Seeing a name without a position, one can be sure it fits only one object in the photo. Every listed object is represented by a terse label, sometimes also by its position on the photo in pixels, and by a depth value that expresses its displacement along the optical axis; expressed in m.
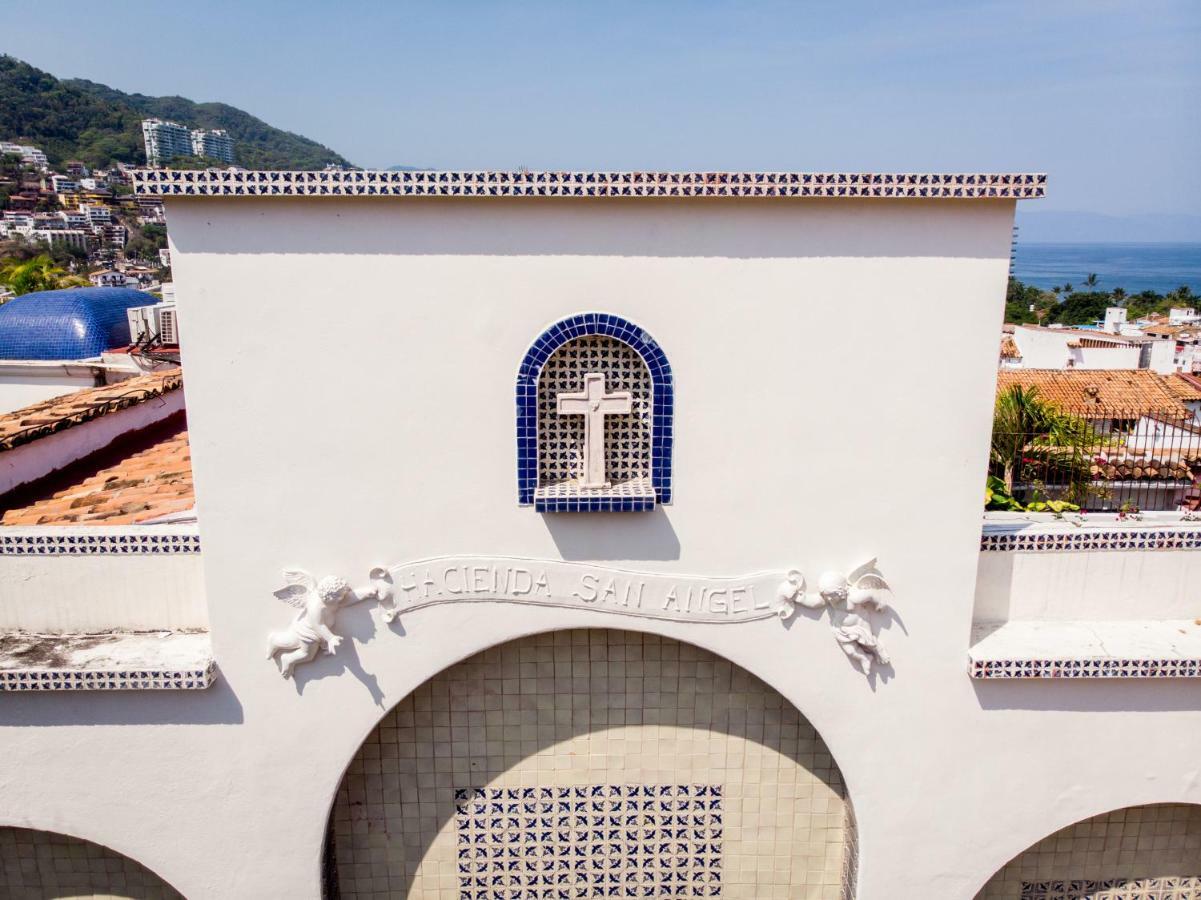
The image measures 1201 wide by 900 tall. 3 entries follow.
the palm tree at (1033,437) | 6.60
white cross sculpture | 4.49
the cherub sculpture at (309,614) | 4.57
